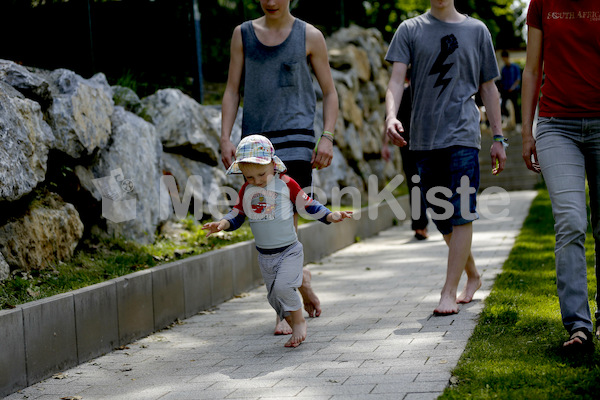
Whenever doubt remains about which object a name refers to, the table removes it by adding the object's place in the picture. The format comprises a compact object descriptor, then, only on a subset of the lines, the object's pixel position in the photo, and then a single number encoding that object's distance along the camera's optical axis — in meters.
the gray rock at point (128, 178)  13.66
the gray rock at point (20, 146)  10.68
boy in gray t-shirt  10.87
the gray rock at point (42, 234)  10.78
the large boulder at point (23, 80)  11.99
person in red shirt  8.02
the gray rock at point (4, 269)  10.09
